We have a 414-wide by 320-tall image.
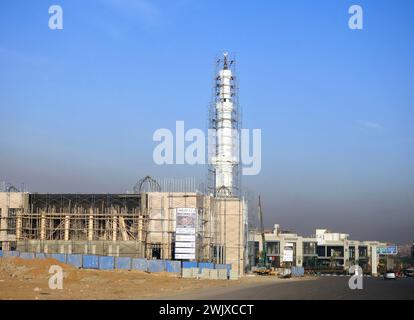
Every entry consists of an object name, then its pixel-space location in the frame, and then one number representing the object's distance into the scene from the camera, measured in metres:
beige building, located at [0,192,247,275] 73.38
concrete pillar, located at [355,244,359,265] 150.41
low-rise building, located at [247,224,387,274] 146.00
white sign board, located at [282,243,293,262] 95.81
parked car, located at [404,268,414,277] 115.12
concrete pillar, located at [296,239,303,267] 144.88
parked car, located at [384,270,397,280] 78.62
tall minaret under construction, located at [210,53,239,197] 85.19
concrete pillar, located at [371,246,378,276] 136.30
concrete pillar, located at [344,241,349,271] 147.64
